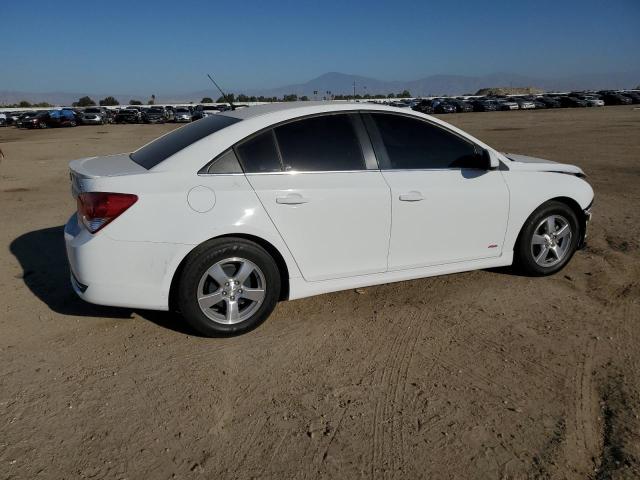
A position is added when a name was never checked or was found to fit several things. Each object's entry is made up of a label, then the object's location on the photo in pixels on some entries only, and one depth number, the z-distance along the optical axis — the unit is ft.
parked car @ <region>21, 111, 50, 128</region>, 135.64
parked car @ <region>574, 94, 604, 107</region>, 188.14
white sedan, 11.29
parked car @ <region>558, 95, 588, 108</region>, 190.33
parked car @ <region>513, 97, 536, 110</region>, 194.59
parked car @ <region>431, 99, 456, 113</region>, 182.70
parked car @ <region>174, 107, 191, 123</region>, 163.02
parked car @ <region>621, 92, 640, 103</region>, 199.11
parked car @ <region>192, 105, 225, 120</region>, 157.19
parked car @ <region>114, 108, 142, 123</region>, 159.36
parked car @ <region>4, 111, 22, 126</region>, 166.20
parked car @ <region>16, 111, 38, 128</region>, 136.83
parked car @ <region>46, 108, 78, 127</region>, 139.85
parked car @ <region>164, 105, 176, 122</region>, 163.49
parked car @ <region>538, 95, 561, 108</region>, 199.72
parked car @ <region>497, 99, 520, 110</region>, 191.42
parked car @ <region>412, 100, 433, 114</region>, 185.00
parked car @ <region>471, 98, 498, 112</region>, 189.59
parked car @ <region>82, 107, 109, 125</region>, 150.83
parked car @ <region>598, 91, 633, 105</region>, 195.72
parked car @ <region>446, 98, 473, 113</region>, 186.09
